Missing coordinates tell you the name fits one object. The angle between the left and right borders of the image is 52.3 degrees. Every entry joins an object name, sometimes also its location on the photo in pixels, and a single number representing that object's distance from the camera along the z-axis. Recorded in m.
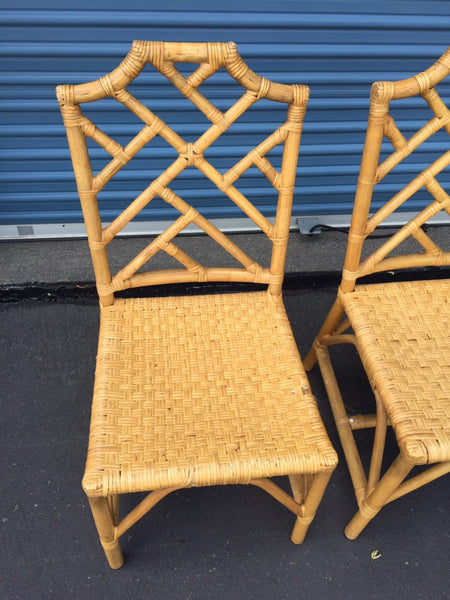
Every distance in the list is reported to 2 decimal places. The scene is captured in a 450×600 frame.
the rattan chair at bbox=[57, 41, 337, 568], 1.06
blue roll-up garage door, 1.75
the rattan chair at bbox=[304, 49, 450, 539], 1.15
